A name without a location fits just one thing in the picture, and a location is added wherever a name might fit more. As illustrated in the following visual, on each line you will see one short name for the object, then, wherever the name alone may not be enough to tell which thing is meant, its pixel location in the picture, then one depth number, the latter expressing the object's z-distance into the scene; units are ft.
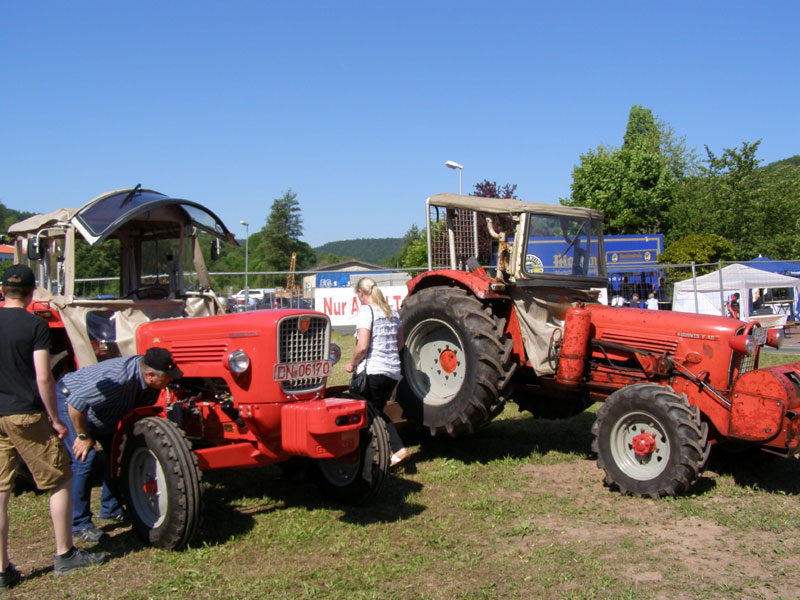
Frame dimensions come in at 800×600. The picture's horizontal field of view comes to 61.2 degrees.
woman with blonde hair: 17.99
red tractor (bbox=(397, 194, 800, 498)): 16.16
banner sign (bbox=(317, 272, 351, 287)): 76.47
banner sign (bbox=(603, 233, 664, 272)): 91.56
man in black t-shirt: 12.26
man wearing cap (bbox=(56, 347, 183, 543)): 14.03
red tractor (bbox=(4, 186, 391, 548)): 13.65
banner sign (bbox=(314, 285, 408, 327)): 57.21
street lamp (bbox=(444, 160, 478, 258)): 62.80
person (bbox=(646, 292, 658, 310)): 49.93
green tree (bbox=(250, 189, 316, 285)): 226.79
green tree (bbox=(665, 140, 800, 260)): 96.99
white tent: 47.37
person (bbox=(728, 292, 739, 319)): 43.70
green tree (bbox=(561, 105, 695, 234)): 109.50
